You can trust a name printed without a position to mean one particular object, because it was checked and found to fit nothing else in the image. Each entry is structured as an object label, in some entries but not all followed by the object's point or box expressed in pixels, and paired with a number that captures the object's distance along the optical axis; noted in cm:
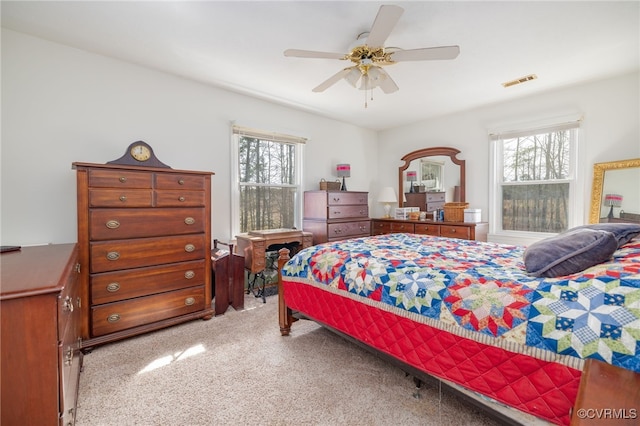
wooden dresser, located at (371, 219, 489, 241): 384
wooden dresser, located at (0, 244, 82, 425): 92
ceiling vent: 303
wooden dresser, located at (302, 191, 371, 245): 399
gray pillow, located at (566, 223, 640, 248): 148
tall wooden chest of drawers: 214
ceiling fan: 168
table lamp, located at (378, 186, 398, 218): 484
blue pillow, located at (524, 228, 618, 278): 130
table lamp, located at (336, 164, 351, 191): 449
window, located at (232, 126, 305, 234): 367
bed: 100
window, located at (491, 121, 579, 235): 347
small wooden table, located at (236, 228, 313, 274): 329
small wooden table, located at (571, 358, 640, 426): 89
